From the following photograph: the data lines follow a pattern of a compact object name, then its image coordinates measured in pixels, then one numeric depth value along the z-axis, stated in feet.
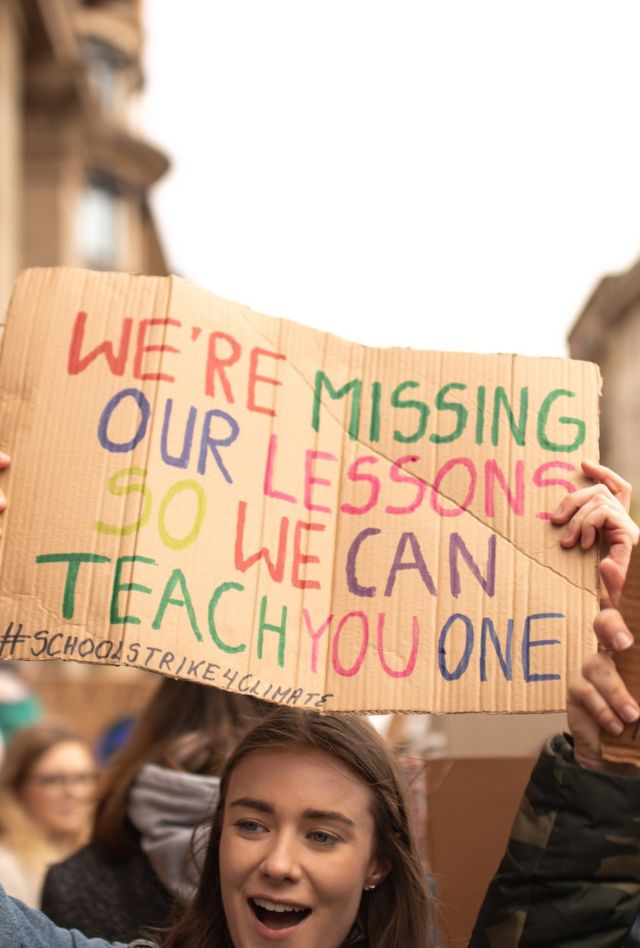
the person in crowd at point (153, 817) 8.87
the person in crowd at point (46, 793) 16.78
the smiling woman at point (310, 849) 7.01
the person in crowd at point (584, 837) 5.80
